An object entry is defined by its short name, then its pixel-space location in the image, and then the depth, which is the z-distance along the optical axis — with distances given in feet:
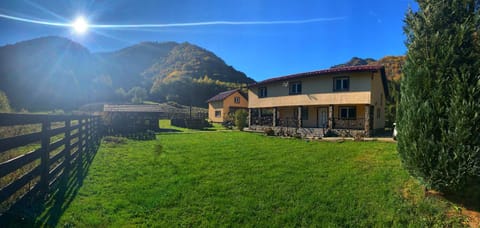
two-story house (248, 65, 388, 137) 61.00
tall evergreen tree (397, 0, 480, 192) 15.17
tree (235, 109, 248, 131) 86.12
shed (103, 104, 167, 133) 70.08
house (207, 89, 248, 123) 127.75
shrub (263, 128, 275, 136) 64.44
